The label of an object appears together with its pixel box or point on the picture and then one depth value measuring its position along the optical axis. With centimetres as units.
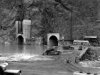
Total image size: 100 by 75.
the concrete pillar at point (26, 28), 10930
